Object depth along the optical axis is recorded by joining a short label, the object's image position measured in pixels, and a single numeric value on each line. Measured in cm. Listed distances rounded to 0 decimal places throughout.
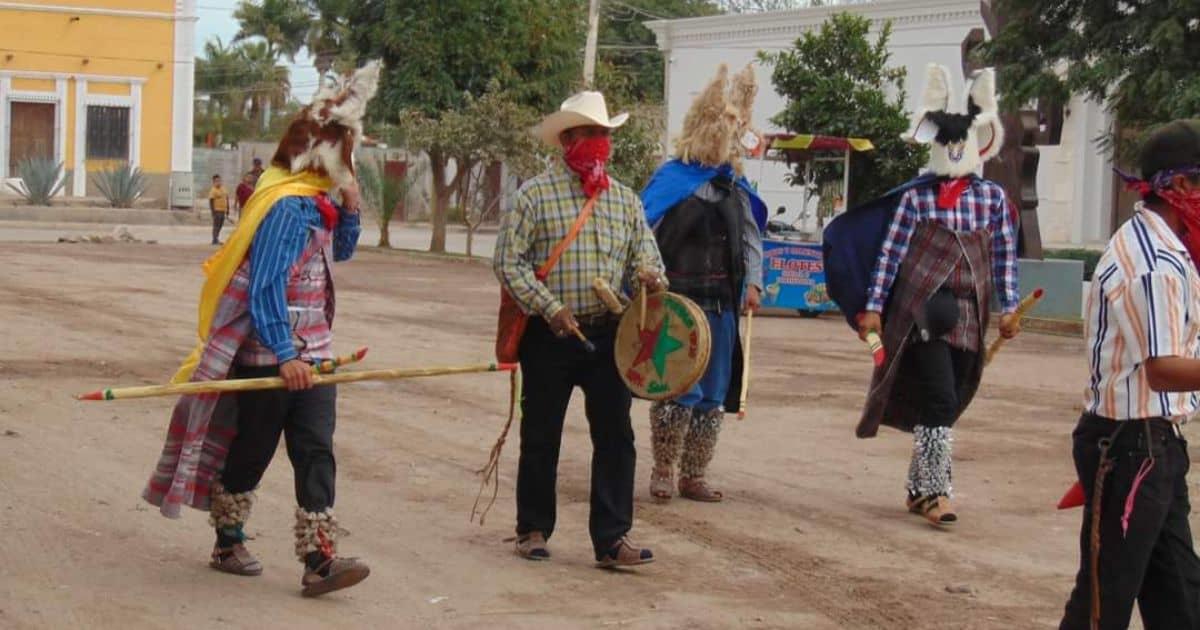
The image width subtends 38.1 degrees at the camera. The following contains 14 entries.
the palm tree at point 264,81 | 8300
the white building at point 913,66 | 3712
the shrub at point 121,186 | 4753
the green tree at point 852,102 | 2447
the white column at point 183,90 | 5397
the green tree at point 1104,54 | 1983
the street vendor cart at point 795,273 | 2159
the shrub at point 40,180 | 4556
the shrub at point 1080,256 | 2766
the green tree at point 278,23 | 8206
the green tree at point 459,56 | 3569
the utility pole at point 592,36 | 4009
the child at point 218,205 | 3788
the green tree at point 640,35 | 6291
